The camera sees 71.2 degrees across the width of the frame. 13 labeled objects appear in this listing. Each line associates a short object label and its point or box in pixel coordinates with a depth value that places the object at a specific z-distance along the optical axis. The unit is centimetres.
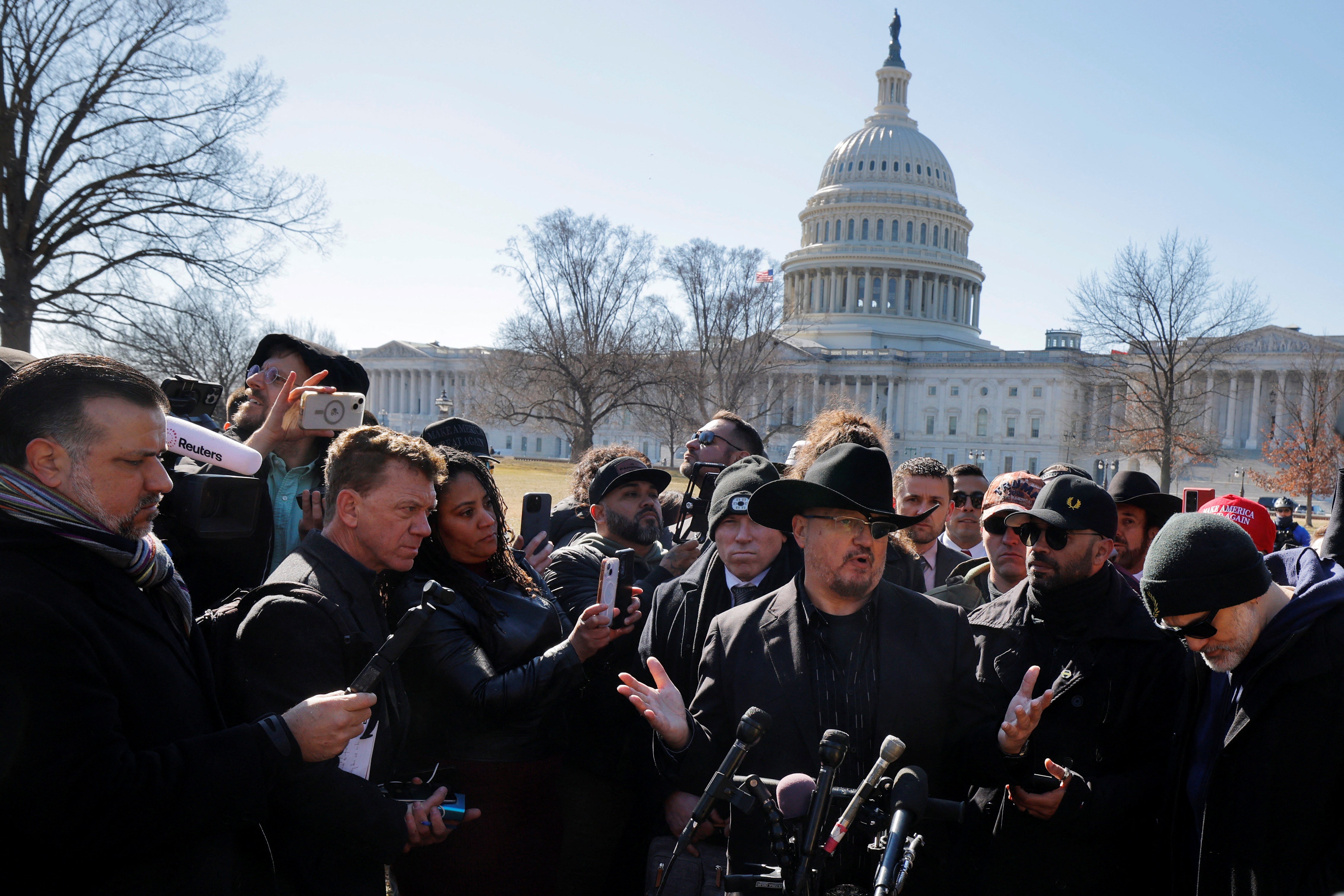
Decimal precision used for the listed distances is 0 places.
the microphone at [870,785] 226
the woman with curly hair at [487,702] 357
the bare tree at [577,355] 4538
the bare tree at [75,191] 1377
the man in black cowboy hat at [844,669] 323
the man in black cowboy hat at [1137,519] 557
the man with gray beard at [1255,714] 284
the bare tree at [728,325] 5231
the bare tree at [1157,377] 3606
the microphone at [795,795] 269
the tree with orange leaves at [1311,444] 3638
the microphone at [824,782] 230
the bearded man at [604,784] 426
